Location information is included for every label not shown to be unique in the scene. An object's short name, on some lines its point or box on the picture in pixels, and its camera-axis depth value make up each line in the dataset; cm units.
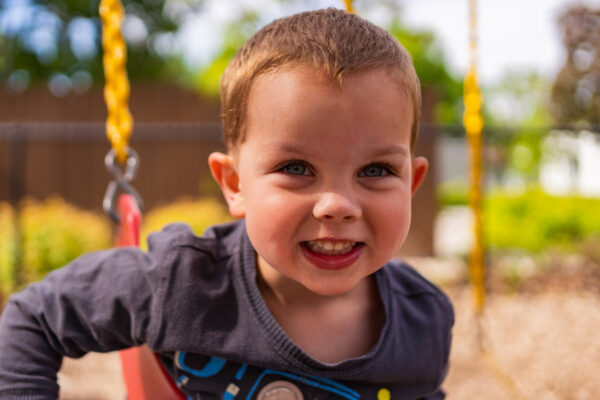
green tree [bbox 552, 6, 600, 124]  728
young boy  52
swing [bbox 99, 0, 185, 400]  61
